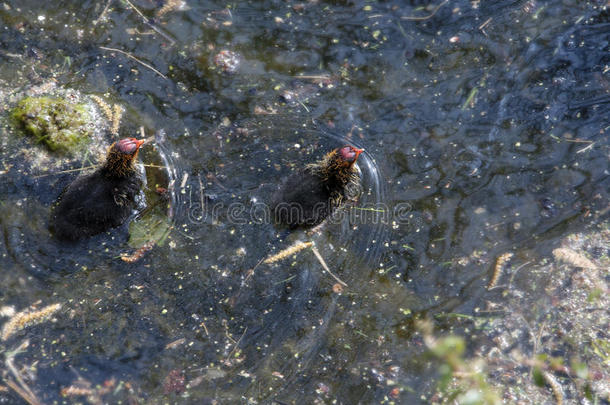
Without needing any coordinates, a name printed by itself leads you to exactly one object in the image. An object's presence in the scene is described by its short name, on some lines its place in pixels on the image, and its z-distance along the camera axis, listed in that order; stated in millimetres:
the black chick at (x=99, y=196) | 9312
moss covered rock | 10539
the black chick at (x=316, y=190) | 9602
